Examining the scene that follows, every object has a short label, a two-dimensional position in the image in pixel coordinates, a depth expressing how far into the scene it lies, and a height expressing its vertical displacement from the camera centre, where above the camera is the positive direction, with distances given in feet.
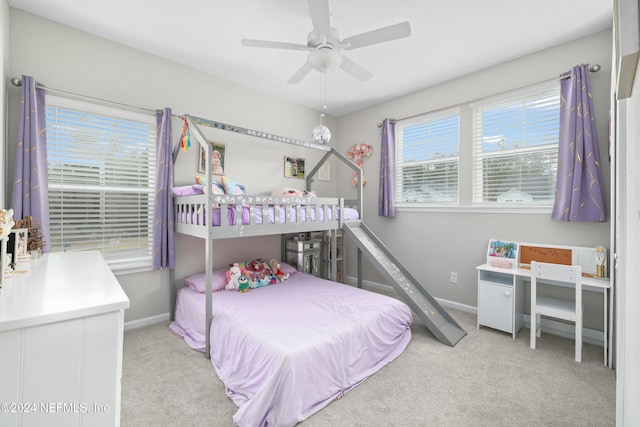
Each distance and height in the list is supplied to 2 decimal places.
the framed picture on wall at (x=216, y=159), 10.59 +1.94
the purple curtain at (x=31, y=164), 6.98 +1.18
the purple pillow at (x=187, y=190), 8.57 +0.62
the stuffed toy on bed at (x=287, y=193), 11.12 +0.69
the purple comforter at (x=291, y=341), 5.24 -3.01
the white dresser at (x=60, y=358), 2.05 -1.15
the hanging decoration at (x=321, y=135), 9.79 +2.58
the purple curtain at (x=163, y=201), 9.12 +0.30
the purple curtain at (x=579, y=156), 7.98 +1.52
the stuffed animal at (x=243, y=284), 9.40 -2.45
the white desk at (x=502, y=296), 8.58 -2.71
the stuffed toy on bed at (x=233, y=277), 9.47 -2.26
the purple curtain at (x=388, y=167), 12.68 +1.92
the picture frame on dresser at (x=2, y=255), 2.90 -0.46
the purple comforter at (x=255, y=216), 7.86 -0.19
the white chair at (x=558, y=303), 7.40 -2.70
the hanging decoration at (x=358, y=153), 13.79 +2.81
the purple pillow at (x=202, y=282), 9.14 -2.37
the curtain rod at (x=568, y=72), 7.99 +3.98
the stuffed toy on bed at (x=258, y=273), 9.95 -2.30
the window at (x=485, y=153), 9.16 +2.09
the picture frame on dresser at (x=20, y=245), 3.68 -0.49
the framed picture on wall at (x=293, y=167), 13.33 +2.06
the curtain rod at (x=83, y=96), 7.17 +3.23
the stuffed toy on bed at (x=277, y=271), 10.75 -2.36
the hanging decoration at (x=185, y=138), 8.76 +2.25
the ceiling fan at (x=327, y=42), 5.73 +3.78
